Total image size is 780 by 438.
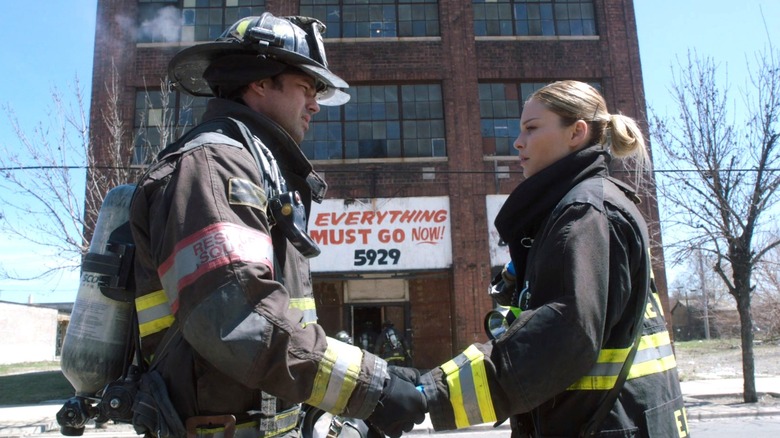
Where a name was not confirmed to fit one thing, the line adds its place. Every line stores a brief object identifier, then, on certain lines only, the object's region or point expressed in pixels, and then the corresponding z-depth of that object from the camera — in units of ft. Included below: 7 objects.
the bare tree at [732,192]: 38.24
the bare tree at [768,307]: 94.86
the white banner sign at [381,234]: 47.16
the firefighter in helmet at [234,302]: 5.08
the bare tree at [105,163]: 39.73
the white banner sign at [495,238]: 47.91
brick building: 47.65
